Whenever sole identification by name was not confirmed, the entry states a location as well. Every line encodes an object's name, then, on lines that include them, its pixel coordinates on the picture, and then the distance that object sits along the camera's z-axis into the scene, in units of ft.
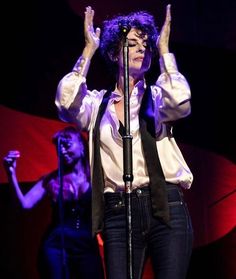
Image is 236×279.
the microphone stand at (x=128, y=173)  13.20
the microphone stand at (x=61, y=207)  25.67
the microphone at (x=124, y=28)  14.20
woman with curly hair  13.74
